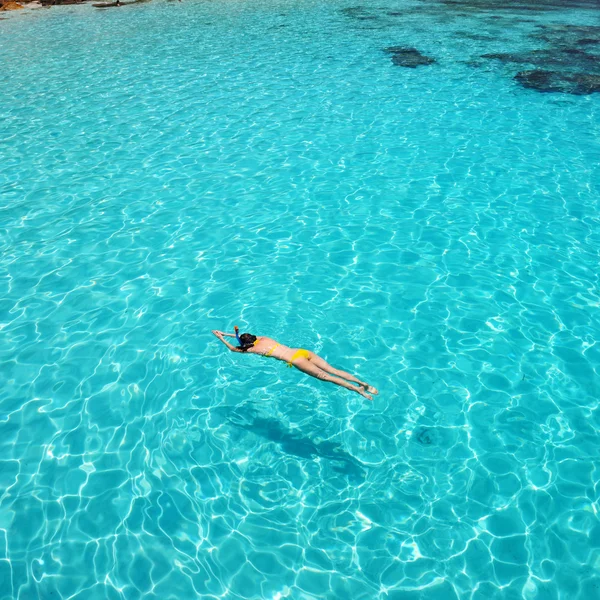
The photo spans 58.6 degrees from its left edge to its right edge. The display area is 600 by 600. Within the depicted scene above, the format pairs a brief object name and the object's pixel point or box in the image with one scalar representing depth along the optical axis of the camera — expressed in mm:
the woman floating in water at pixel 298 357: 7348
